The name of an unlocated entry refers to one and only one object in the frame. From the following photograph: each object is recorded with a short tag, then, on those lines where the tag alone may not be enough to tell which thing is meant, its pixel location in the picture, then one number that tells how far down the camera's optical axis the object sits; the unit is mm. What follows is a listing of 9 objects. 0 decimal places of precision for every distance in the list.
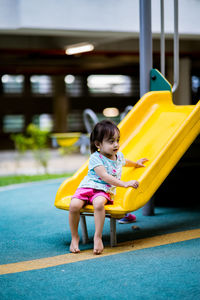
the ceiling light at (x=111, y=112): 23516
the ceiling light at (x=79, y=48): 14172
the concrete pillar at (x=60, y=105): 22203
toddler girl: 3146
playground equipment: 3330
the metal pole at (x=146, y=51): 4496
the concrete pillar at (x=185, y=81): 17281
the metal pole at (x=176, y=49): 4473
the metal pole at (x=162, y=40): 4632
